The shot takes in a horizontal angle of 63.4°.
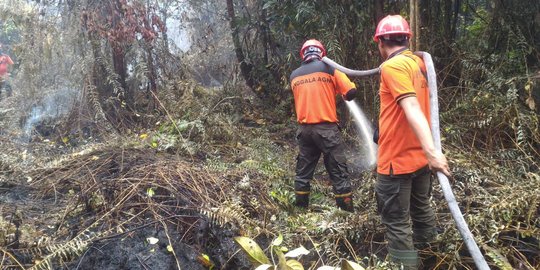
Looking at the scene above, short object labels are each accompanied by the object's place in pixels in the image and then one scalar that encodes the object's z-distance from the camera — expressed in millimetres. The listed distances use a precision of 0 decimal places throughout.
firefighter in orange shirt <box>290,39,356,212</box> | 4094
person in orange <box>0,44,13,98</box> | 6685
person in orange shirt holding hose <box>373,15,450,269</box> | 2644
